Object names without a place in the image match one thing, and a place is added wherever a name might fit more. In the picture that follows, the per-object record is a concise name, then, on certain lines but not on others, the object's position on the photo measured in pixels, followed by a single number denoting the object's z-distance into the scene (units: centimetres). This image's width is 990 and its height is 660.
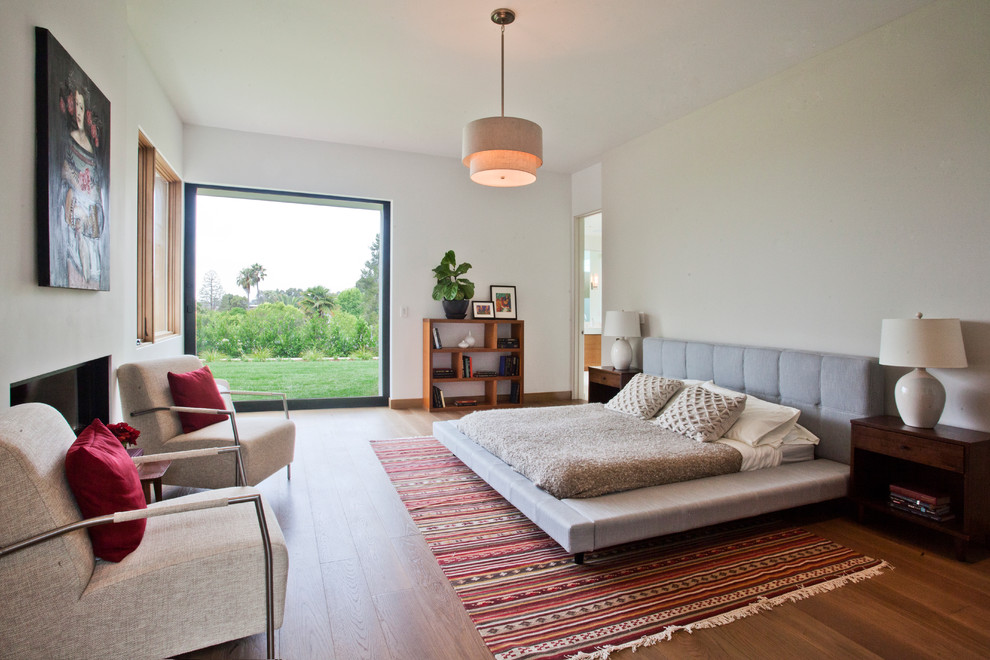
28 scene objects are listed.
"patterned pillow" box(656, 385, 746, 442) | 309
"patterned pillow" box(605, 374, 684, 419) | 371
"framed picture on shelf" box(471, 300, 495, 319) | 606
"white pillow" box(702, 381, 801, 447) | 305
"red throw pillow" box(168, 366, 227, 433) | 296
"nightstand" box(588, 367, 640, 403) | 478
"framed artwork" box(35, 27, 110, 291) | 195
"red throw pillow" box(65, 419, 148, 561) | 147
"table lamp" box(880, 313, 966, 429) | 253
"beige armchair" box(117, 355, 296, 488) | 277
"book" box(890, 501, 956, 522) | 253
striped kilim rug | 185
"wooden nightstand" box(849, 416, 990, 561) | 238
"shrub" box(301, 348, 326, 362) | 558
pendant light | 291
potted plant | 566
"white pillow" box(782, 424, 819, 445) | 313
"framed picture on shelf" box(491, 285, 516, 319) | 619
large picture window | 523
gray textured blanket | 251
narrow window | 386
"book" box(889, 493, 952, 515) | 254
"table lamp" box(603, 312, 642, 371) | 483
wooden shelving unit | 582
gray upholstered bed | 227
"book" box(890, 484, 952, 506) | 254
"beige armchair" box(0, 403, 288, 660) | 129
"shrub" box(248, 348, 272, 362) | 539
